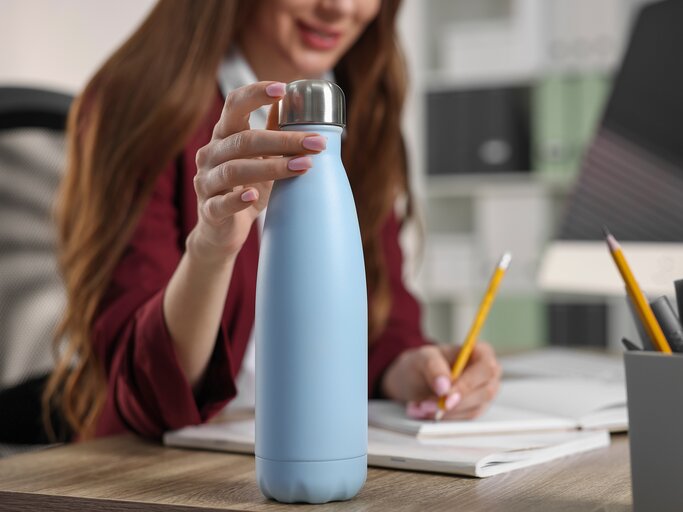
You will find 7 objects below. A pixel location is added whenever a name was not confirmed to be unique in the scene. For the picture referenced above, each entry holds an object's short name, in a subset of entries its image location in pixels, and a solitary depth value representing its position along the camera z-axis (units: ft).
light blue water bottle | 2.66
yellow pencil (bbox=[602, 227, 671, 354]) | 2.65
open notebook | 3.54
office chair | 5.07
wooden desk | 2.79
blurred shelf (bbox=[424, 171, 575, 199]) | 13.45
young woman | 3.61
